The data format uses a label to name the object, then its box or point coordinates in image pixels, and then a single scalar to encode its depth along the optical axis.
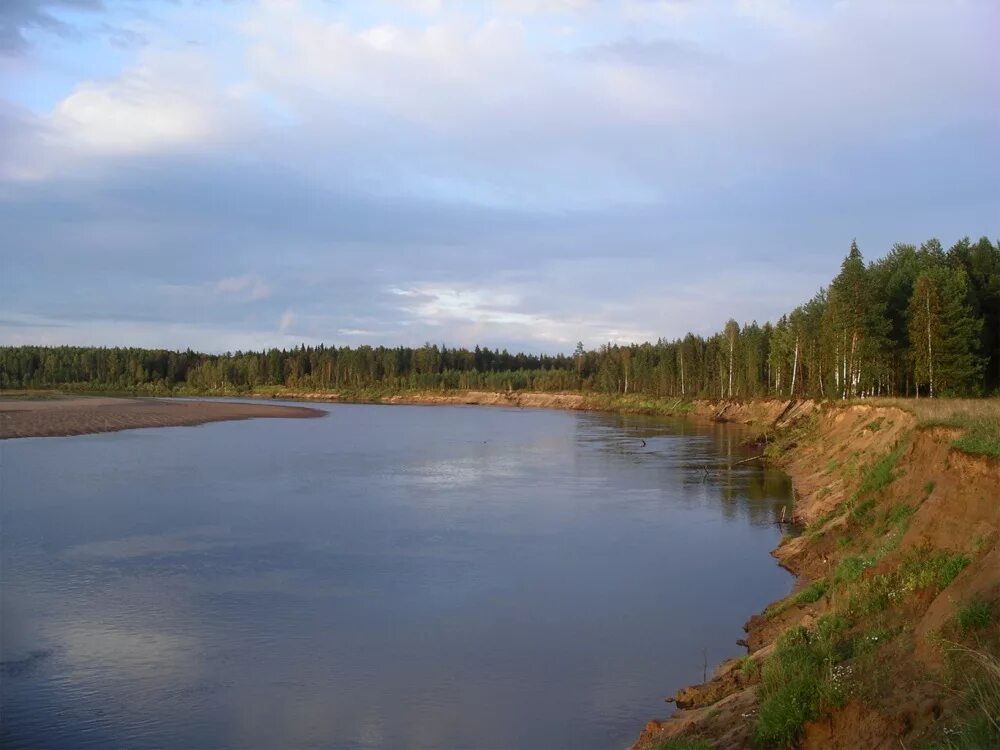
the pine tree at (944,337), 49.56
